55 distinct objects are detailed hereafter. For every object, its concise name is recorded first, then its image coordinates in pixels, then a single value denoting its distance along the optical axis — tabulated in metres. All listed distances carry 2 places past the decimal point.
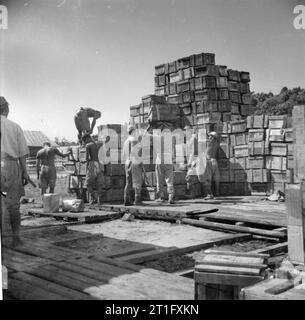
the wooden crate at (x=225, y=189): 12.14
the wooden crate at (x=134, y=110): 14.42
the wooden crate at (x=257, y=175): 11.17
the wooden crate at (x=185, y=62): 13.77
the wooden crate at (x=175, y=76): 14.13
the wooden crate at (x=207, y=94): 13.33
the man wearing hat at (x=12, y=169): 5.08
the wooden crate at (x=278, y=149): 10.82
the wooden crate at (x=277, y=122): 10.86
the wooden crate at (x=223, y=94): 13.45
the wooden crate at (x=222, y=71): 13.62
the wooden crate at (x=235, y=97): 13.82
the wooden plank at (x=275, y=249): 5.40
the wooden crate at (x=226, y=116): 13.27
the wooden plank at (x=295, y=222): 4.50
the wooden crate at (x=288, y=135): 10.64
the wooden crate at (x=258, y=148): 11.13
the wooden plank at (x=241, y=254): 3.24
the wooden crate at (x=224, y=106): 13.34
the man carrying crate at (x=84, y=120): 10.71
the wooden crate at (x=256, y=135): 11.20
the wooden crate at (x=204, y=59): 13.48
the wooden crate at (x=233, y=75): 13.95
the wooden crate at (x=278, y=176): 10.85
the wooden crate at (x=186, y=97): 13.67
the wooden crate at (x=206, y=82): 13.40
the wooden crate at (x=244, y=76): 14.27
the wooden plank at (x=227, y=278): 2.85
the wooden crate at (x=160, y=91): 14.68
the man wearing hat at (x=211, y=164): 11.19
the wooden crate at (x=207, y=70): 13.44
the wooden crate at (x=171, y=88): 14.27
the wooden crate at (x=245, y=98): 14.23
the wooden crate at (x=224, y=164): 12.20
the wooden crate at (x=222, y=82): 13.54
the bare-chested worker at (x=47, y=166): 11.37
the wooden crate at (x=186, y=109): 13.68
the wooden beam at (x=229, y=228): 6.28
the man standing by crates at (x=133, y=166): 9.52
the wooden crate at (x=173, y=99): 14.05
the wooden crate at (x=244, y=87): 14.21
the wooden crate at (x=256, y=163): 11.18
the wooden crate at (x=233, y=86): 13.87
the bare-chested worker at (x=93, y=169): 10.34
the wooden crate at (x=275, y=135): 10.84
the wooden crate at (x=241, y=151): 11.81
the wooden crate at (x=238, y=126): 11.96
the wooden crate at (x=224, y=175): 12.14
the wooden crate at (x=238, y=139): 11.98
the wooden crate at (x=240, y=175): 11.83
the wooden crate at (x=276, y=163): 10.86
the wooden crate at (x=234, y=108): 13.77
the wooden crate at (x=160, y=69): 14.78
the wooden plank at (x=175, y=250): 5.03
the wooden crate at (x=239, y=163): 11.78
